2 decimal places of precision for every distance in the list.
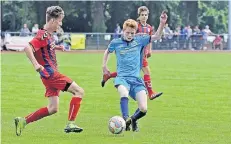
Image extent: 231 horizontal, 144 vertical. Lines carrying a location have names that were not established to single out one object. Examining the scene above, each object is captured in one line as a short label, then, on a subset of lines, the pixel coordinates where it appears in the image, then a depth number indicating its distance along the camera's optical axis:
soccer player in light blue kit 11.34
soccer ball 10.95
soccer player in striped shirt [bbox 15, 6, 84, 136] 11.00
